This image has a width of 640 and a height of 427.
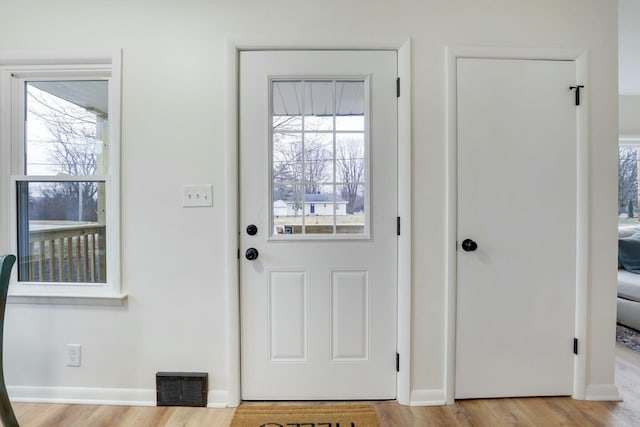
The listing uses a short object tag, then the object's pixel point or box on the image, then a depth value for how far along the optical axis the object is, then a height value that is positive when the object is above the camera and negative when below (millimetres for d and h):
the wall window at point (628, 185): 3549 +291
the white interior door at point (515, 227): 1687 -97
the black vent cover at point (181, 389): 1672 -991
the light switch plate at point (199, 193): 1683 +89
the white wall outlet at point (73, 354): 1703 -813
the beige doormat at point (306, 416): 1520 -1068
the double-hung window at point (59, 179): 1732 +170
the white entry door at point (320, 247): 1690 -211
